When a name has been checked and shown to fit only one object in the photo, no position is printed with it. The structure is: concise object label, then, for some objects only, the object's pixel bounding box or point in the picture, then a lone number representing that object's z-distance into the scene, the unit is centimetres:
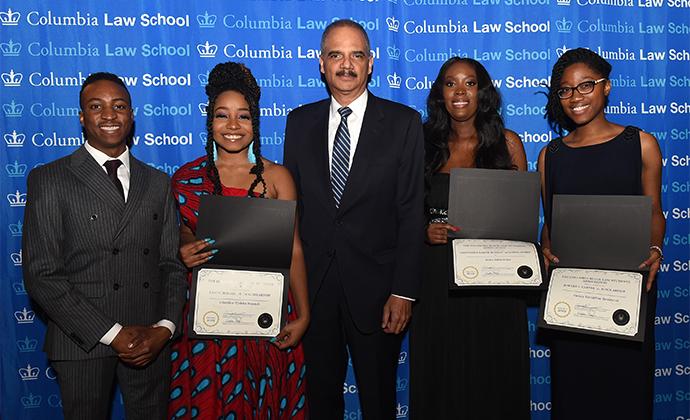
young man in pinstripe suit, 229
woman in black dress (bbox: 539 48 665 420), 284
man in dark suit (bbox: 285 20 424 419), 267
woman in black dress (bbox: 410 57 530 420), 304
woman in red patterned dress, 241
